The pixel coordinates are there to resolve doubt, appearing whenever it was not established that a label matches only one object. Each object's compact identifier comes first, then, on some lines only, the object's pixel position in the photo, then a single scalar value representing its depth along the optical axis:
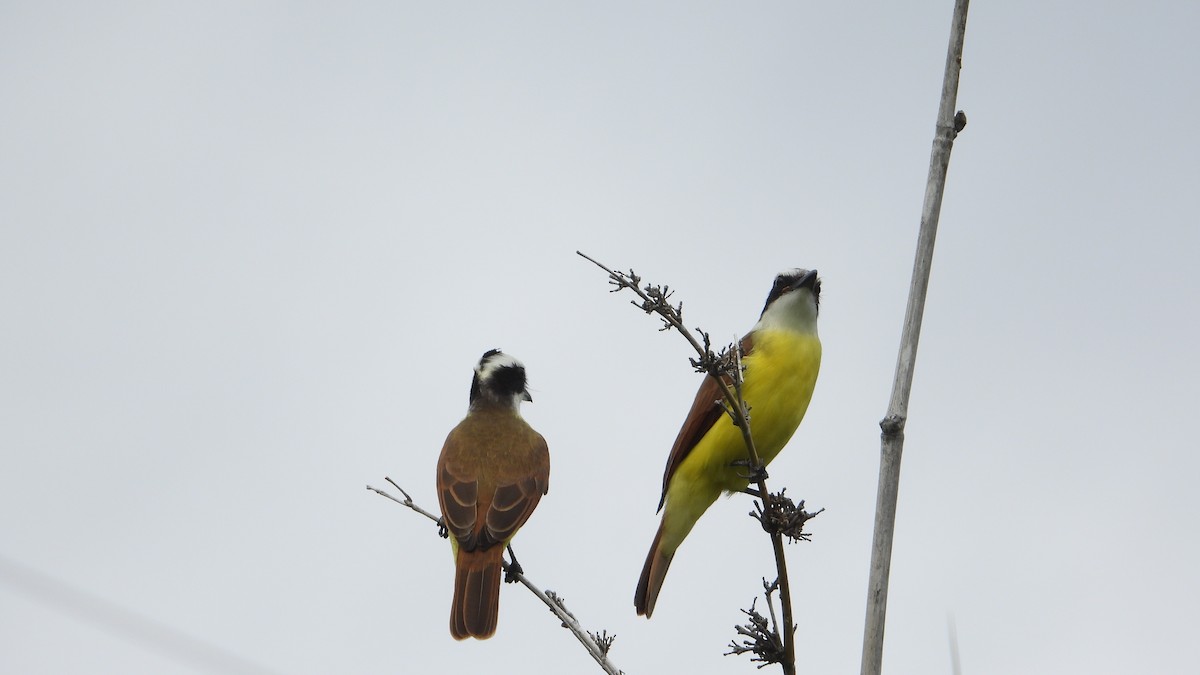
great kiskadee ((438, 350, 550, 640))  13.95
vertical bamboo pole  6.50
